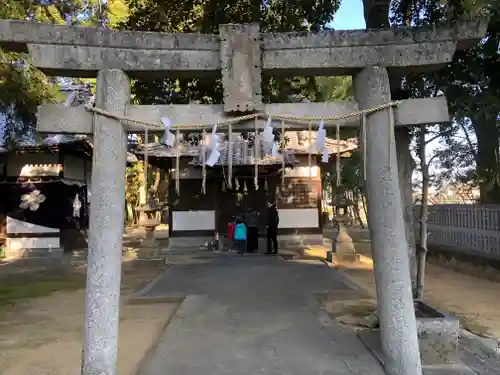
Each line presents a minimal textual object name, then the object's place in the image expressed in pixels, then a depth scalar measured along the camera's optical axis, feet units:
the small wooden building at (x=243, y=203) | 63.52
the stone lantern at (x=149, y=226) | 53.42
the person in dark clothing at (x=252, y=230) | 57.62
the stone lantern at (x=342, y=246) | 48.27
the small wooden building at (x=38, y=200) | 57.21
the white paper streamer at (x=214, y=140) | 16.31
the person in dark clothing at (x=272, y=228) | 55.11
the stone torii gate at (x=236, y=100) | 15.62
